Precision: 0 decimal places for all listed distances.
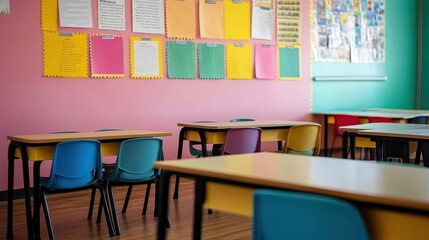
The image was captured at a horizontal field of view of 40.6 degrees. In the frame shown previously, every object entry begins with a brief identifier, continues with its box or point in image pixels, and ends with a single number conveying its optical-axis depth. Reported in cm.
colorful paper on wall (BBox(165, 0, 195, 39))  641
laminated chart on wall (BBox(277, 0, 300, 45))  766
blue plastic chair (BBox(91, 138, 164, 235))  409
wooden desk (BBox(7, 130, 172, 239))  382
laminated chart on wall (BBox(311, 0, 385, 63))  829
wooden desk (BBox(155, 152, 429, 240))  167
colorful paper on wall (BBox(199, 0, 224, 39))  672
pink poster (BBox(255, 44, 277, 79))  738
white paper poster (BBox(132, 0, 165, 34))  614
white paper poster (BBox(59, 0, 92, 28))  559
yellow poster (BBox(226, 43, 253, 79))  703
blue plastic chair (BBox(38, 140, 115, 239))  378
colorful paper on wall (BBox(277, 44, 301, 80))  770
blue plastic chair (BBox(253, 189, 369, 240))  163
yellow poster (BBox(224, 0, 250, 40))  700
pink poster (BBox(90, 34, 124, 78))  584
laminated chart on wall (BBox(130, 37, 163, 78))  615
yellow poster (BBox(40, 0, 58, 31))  548
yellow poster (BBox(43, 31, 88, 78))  552
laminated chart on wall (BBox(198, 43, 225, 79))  674
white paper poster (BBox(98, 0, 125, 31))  586
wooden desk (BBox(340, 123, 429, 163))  384
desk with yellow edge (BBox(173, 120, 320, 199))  490
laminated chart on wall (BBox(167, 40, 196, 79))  645
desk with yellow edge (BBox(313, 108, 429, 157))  651
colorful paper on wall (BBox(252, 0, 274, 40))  732
